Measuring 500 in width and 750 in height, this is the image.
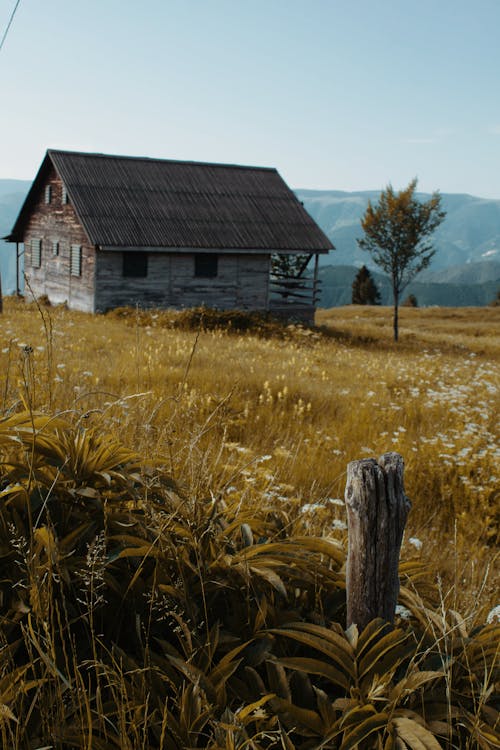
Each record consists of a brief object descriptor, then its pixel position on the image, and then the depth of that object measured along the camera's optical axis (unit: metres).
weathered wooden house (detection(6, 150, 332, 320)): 25.16
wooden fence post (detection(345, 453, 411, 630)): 2.61
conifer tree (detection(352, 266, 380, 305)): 103.31
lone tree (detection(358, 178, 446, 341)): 30.69
